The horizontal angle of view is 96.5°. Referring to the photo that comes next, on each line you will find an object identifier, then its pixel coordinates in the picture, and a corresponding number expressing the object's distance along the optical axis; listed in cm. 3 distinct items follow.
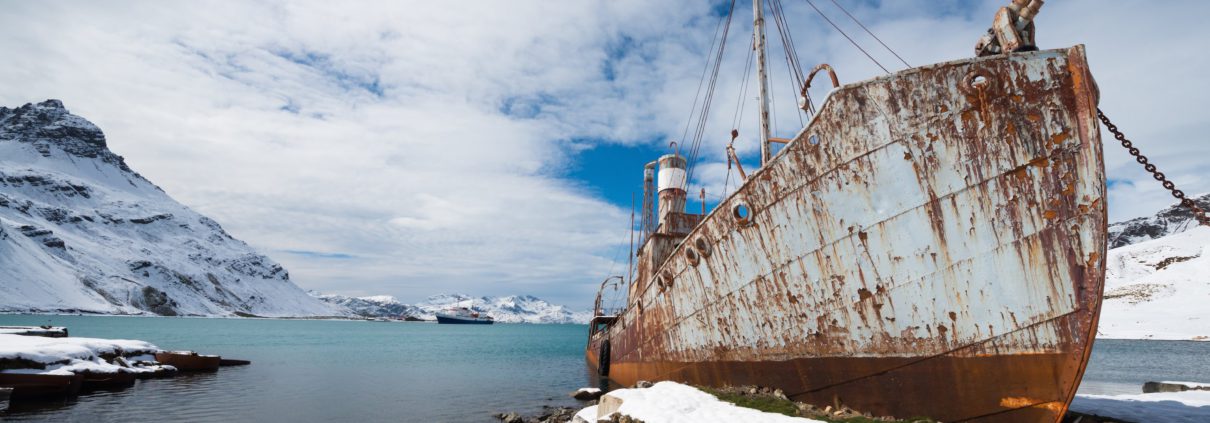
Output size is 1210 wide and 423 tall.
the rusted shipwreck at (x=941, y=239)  614
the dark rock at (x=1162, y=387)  1315
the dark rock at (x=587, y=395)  1888
